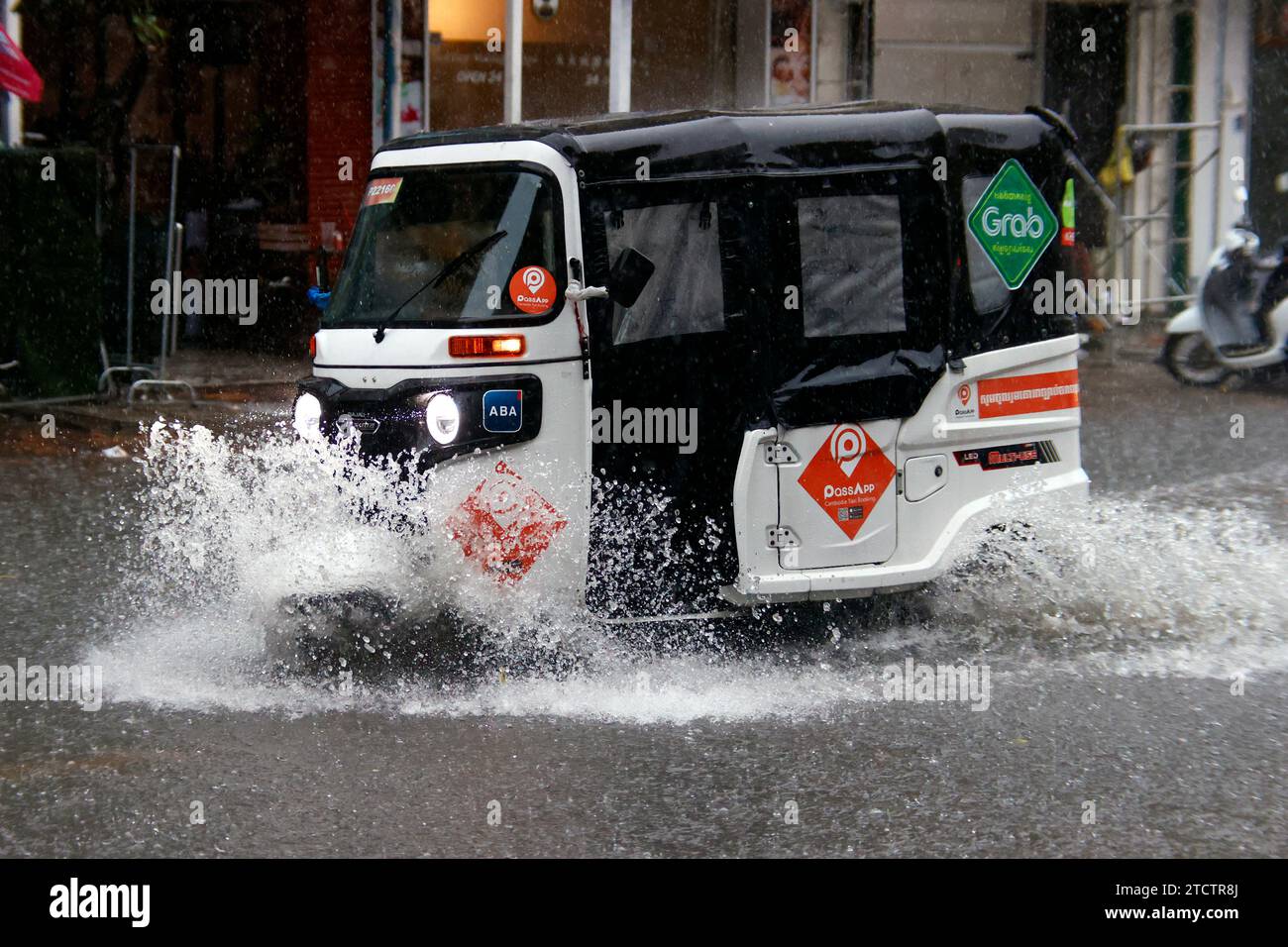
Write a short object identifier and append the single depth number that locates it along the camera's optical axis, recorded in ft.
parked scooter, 48.85
